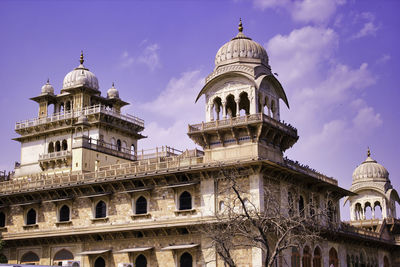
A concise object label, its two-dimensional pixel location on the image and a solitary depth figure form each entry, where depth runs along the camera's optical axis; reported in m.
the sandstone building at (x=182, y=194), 37.03
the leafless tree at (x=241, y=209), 33.97
